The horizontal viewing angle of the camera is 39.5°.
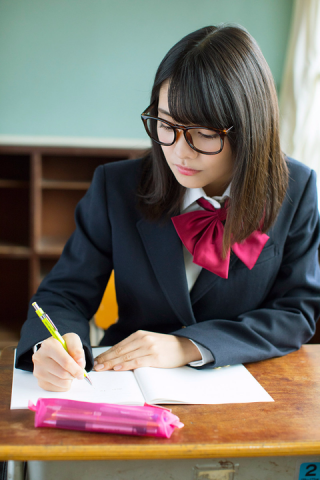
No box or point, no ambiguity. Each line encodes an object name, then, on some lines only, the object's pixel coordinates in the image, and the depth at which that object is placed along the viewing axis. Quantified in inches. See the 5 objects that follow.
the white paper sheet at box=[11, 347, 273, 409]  36.2
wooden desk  29.9
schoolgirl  41.8
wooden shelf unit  115.6
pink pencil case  31.5
